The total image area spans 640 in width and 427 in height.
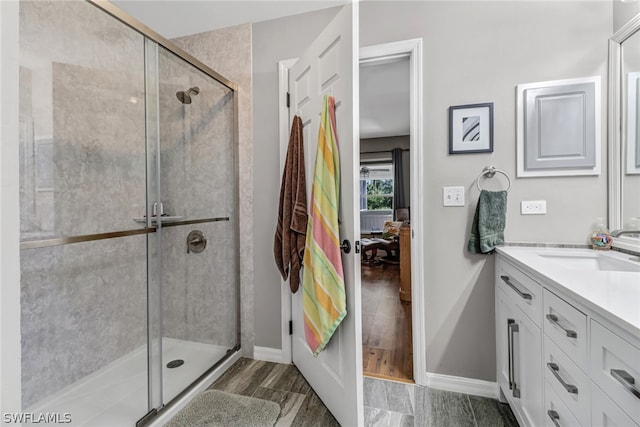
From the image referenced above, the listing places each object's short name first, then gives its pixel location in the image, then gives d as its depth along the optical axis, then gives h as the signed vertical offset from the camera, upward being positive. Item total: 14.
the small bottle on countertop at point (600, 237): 1.51 -0.15
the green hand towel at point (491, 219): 1.64 -0.05
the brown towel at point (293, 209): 1.65 +0.01
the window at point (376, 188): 7.46 +0.61
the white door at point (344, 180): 1.31 +0.15
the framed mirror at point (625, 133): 1.42 +0.40
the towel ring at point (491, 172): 1.67 +0.22
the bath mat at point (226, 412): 1.49 -1.09
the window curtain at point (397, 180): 6.64 +0.73
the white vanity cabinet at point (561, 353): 0.71 -0.47
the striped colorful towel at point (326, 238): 1.38 -0.13
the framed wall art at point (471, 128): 1.69 +0.49
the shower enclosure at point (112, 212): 1.54 +0.00
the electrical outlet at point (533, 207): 1.63 +0.02
